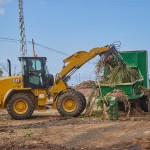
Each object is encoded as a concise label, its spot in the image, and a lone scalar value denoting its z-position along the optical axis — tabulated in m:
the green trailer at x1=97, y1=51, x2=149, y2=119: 16.12
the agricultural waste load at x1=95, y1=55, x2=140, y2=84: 17.61
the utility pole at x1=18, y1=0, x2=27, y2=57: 40.42
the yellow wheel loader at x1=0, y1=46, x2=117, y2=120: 17.98
